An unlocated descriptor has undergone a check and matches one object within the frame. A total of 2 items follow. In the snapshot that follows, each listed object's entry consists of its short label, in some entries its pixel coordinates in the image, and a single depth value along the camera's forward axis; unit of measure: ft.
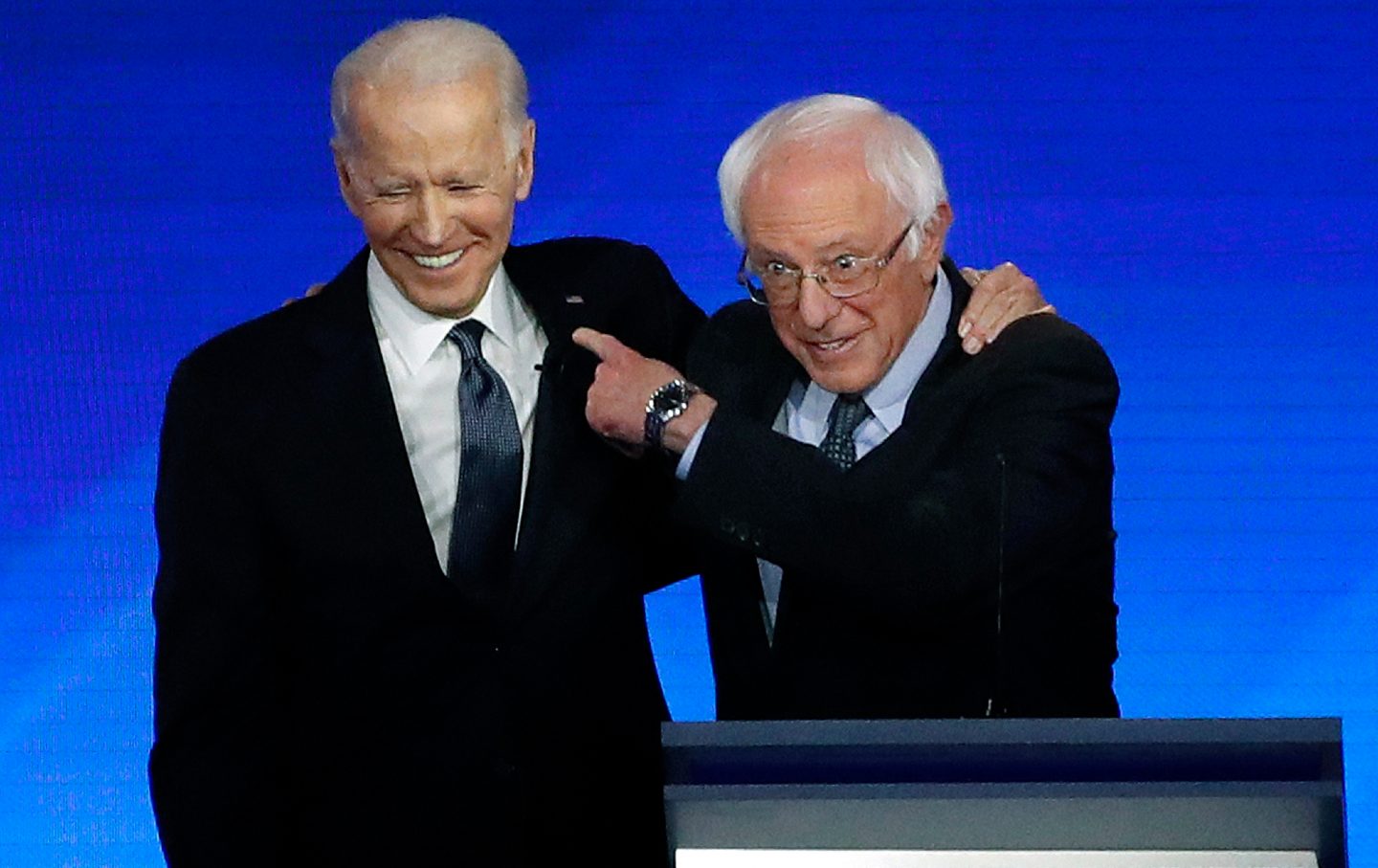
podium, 32.19
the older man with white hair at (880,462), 34.24
